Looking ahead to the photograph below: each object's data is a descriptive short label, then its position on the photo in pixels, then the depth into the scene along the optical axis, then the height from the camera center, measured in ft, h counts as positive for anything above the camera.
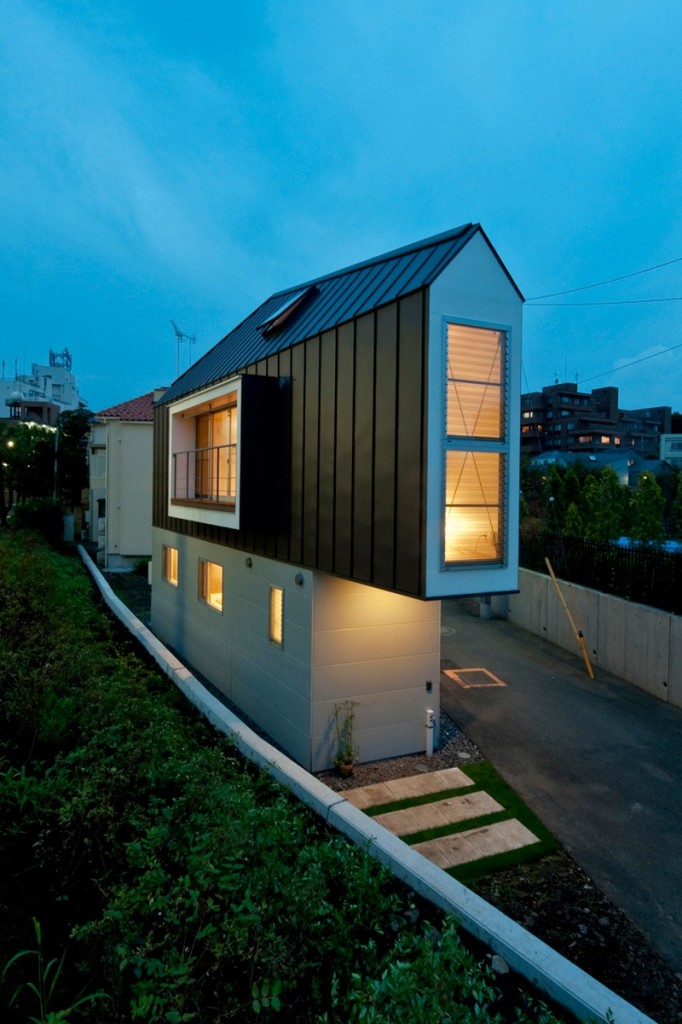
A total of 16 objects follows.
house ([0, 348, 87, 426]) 189.00 +34.22
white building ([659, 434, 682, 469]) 199.11 +15.72
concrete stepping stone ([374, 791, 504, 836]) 19.88 -11.57
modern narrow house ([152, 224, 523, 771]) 19.29 -0.02
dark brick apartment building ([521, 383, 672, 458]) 228.22 +28.18
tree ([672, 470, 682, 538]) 71.05 -2.30
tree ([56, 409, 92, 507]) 110.22 +6.14
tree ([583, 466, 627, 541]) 55.06 -1.77
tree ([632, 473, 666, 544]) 61.16 -1.73
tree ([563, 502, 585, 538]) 61.36 -3.49
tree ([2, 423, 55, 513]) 100.58 +3.81
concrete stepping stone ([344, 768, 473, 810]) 21.74 -11.66
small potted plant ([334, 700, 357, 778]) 24.30 -10.13
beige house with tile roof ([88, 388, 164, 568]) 73.61 -0.22
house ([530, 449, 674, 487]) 168.45 +8.93
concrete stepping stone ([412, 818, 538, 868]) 18.01 -11.48
